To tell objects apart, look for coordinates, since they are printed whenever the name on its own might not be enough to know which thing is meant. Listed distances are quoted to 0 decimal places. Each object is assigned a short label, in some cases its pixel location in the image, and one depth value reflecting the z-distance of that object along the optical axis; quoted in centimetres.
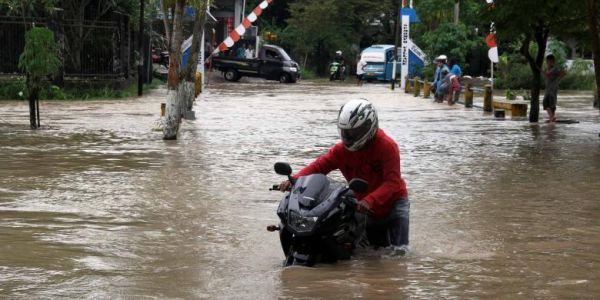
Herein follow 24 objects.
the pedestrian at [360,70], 5319
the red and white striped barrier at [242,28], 3716
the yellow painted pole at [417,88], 3947
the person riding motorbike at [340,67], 5553
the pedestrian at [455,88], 3366
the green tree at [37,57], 2019
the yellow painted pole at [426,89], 3800
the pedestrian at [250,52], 5462
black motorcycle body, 752
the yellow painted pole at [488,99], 2953
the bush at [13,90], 3142
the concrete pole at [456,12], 4959
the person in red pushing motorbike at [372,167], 802
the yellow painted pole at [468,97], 3191
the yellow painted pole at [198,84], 3329
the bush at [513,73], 4503
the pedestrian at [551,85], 2463
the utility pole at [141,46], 3469
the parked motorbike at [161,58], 5058
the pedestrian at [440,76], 3450
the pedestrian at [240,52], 5438
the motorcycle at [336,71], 5522
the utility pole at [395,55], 4566
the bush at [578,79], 4553
